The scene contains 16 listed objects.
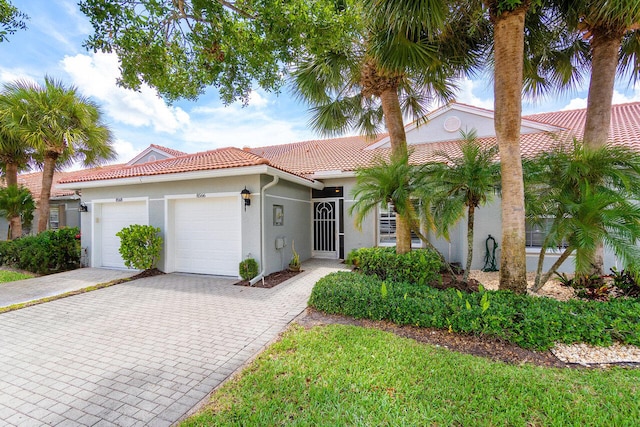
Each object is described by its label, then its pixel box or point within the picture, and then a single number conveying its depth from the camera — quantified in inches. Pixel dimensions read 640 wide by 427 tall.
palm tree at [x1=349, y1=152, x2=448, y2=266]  232.4
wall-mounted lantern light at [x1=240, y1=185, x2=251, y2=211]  323.6
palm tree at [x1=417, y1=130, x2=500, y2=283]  218.5
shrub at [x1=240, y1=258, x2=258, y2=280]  319.6
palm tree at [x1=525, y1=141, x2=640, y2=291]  184.1
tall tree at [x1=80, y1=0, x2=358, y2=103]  159.6
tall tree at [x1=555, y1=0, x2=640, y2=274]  229.5
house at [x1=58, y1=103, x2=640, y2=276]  336.5
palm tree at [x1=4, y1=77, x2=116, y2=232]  415.8
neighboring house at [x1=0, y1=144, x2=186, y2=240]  637.2
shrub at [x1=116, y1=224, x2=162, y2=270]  346.9
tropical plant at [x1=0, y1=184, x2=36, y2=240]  501.4
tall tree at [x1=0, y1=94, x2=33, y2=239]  485.5
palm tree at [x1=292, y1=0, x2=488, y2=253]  230.1
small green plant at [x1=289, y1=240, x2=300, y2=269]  369.7
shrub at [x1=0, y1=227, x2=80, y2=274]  415.2
